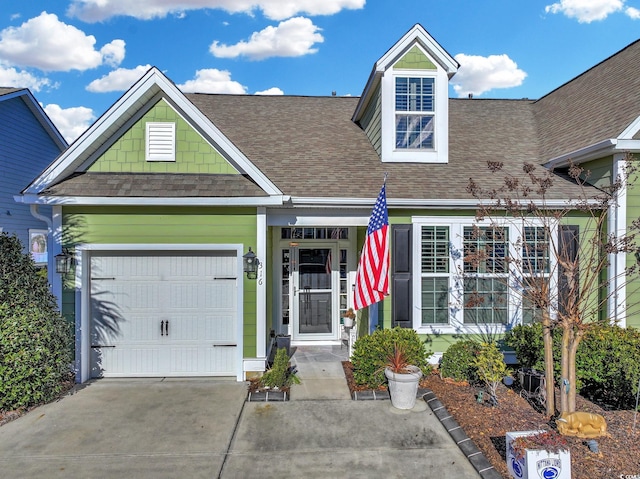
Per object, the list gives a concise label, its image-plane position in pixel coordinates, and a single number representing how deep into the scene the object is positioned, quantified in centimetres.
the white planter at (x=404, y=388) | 557
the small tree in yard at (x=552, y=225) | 681
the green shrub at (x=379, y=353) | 613
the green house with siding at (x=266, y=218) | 662
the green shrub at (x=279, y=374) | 614
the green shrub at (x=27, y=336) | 540
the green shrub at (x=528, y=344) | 623
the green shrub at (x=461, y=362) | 639
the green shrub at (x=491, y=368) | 557
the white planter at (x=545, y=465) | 361
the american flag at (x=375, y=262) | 595
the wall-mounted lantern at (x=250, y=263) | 659
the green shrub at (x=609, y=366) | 551
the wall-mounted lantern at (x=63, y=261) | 640
